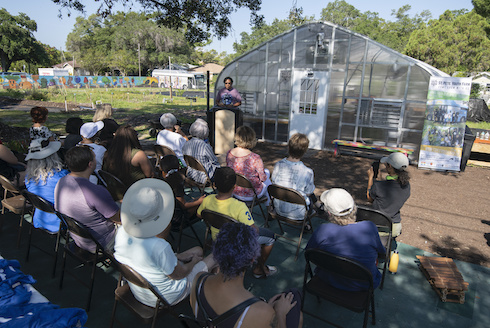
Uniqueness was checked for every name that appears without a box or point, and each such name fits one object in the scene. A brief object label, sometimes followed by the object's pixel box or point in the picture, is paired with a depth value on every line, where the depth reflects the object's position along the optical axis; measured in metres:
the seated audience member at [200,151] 4.55
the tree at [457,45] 24.50
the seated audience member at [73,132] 4.77
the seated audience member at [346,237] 2.29
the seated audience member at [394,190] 3.35
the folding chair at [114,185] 3.47
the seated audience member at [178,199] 3.45
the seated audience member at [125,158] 3.59
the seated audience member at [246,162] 3.91
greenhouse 8.16
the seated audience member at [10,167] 4.14
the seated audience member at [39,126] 4.87
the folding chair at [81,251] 2.50
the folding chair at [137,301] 1.91
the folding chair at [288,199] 3.31
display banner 7.37
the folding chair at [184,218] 3.36
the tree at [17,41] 45.41
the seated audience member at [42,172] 3.32
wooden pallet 2.93
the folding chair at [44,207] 2.87
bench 7.83
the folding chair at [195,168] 4.36
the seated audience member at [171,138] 5.25
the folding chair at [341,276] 2.11
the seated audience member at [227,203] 2.80
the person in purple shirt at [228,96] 8.34
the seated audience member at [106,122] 5.06
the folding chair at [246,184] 3.74
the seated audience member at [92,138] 4.11
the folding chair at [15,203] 3.47
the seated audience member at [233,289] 1.48
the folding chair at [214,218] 2.62
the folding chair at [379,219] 3.07
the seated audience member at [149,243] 1.95
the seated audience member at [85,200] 2.69
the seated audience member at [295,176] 3.63
